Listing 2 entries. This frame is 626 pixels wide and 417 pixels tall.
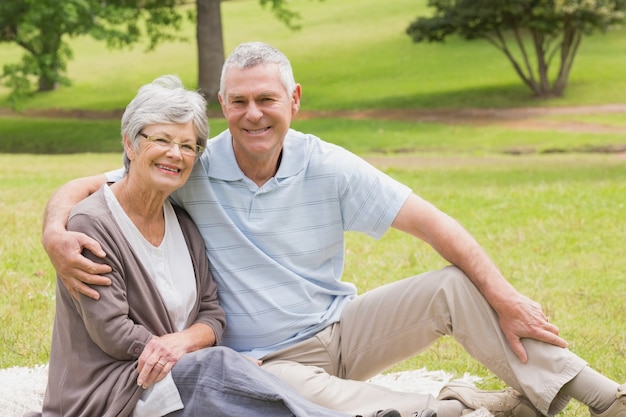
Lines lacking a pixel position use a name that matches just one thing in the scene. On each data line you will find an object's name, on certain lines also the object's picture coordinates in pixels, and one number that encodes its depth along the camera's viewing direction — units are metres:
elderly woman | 3.36
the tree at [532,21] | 23.70
